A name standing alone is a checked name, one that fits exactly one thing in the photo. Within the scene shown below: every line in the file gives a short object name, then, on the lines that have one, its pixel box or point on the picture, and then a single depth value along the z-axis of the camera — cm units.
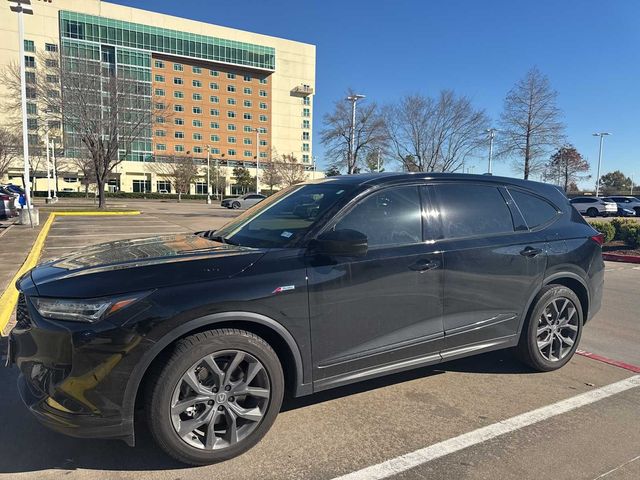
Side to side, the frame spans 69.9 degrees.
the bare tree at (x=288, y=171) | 7819
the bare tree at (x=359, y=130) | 3080
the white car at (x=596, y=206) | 3559
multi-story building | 7256
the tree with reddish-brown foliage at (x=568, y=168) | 4847
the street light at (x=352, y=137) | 2944
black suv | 249
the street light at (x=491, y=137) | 2859
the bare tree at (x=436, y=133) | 2983
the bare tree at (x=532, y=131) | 2483
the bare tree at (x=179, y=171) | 7350
